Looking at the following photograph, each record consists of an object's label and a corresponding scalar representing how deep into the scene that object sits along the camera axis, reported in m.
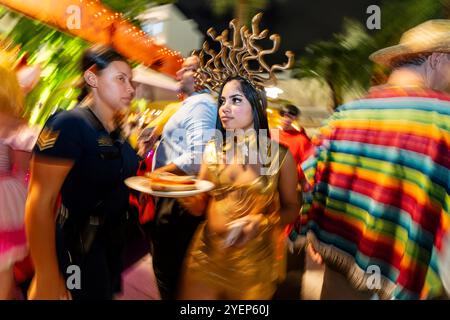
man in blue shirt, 1.76
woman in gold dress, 1.64
